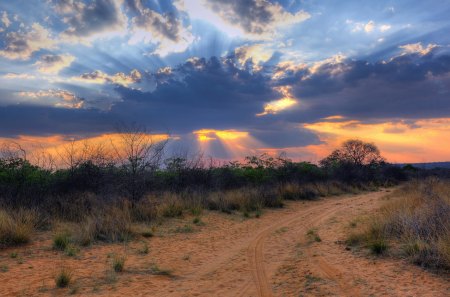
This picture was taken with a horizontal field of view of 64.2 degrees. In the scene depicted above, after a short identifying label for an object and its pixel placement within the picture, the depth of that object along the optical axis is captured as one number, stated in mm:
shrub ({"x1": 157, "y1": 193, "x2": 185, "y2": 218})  15834
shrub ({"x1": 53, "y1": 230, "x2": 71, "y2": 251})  10109
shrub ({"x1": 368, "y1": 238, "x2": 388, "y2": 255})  8352
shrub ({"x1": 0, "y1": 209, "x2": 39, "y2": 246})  10141
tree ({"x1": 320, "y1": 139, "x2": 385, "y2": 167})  60875
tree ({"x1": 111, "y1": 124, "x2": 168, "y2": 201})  16422
